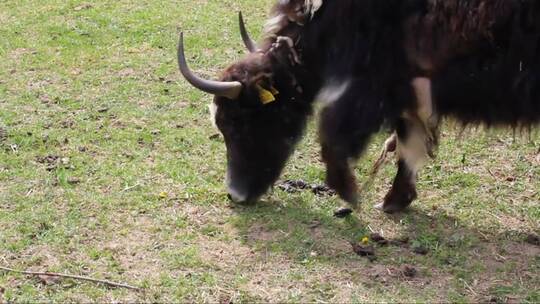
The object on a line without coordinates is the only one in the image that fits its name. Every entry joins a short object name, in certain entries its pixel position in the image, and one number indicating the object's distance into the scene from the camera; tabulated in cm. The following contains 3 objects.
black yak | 382
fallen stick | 374
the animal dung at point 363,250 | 407
